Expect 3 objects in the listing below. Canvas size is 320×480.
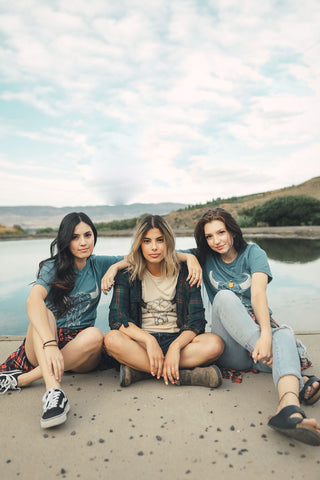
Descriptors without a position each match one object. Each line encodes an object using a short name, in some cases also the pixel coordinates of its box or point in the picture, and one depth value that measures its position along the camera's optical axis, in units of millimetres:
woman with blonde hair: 2092
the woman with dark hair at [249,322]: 1633
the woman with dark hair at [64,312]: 1973
